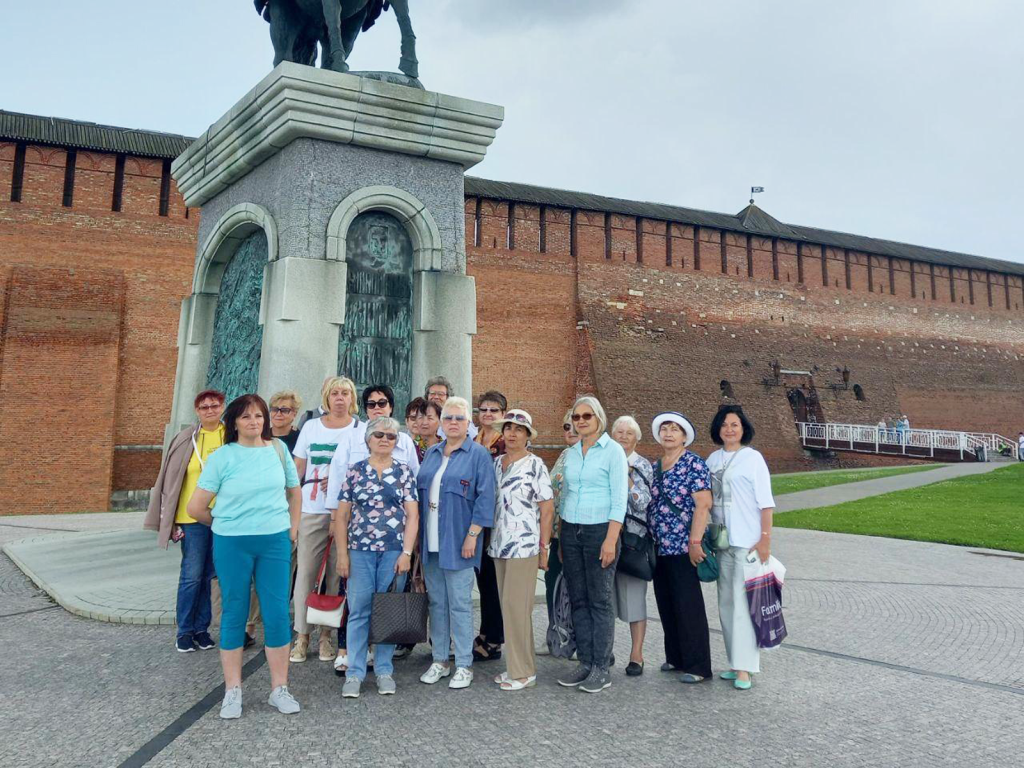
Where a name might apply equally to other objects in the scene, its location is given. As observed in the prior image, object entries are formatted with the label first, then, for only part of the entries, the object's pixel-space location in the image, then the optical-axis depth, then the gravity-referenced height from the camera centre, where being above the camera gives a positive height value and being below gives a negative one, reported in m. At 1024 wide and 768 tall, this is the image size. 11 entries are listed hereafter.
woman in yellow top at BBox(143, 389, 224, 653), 3.88 -0.33
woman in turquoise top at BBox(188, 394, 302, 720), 2.99 -0.31
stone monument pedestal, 4.85 +1.53
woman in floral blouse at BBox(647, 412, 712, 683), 3.54 -0.41
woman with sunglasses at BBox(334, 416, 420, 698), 3.32 -0.31
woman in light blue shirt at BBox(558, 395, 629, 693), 3.42 -0.35
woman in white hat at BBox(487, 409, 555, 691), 3.39 -0.36
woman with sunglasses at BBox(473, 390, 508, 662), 3.88 -0.62
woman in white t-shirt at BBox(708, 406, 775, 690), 3.50 -0.33
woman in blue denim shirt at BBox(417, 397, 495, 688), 3.40 -0.31
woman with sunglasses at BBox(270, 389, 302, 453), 4.18 +0.22
